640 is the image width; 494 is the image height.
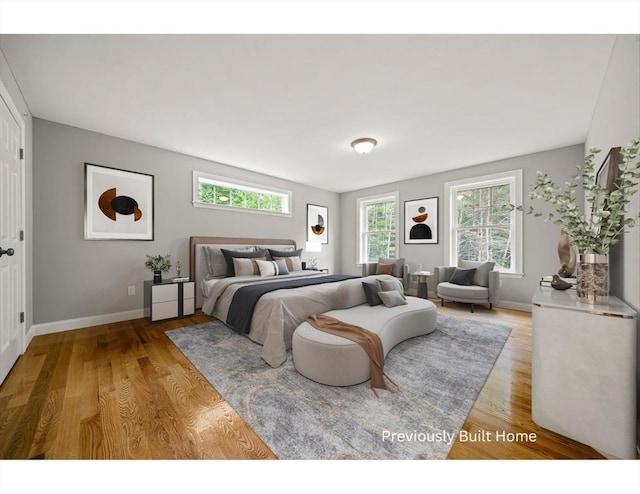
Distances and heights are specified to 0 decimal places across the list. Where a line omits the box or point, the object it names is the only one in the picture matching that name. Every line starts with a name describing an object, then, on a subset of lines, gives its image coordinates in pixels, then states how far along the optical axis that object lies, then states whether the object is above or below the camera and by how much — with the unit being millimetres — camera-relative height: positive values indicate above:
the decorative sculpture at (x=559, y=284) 1777 -277
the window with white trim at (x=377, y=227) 5934 +486
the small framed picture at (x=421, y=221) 5129 +546
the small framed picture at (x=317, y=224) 6043 +563
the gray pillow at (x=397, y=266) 5199 -434
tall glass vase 1400 -189
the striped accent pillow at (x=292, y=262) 4477 -316
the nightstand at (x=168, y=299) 3240 -761
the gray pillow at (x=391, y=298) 2656 -580
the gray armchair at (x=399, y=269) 5191 -519
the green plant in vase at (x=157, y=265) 3445 -294
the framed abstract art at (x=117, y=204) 3184 +566
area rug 1280 -1048
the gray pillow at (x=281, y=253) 4531 -146
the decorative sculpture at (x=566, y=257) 2113 -93
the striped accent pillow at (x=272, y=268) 3865 -366
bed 2324 -571
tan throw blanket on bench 1810 -727
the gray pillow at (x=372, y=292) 2695 -516
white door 1880 +47
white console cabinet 1179 -662
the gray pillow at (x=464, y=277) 4195 -537
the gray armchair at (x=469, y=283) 3906 -647
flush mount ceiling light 3371 +1425
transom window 4270 +986
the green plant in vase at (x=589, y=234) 1373 +76
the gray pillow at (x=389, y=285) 2799 -465
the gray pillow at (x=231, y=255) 3939 -169
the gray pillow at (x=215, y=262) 3984 -278
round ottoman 1799 -780
